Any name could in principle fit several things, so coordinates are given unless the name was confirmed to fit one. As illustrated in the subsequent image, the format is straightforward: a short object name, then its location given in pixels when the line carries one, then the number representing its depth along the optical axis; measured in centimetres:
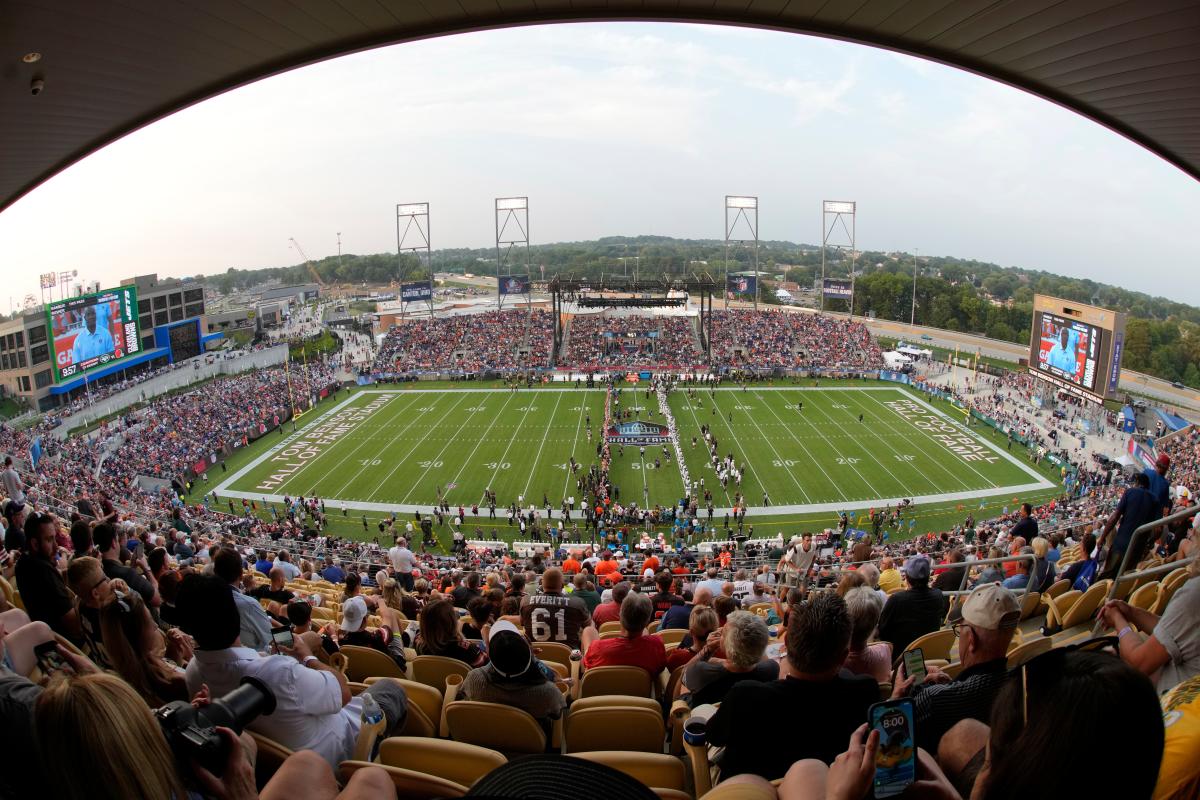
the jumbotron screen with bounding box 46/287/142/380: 3897
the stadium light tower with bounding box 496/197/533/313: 5525
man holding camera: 290
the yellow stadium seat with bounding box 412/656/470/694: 482
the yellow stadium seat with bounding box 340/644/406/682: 485
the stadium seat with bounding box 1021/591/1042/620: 661
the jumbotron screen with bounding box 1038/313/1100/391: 3419
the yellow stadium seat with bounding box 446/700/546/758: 368
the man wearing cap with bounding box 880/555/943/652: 516
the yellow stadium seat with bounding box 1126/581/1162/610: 540
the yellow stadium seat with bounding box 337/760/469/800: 243
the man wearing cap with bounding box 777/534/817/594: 988
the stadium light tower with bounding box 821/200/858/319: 5992
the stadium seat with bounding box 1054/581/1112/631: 596
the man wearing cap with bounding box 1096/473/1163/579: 692
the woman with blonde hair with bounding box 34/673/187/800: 163
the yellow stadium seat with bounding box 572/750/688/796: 299
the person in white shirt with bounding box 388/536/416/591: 1158
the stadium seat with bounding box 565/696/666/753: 382
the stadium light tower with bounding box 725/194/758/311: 5997
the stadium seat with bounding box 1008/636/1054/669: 445
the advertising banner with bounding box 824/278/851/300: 5750
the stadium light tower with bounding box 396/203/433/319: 5883
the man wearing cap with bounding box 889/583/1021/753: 273
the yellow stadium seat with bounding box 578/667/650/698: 469
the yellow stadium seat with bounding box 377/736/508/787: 287
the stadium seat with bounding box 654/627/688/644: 615
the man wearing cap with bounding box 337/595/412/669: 521
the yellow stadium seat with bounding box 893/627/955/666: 508
